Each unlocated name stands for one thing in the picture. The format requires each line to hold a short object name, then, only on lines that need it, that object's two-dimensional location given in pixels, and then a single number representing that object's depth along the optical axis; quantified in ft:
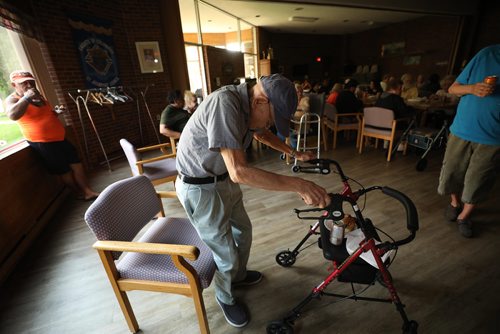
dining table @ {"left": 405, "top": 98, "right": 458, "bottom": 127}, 11.53
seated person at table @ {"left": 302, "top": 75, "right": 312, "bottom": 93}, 22.10
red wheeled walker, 3.41
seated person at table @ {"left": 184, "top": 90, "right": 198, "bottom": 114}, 11.58
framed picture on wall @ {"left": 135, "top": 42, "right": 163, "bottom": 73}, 14.38
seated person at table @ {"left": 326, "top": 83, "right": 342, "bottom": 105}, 14.58
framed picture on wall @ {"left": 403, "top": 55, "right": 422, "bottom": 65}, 28.77
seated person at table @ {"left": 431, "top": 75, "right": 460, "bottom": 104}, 12.47
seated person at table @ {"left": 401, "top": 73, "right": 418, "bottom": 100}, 15.46
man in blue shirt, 5.40
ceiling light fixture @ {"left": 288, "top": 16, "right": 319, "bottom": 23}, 23.35
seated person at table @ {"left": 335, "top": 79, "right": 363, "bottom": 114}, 13.42
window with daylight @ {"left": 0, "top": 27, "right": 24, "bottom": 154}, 8.27
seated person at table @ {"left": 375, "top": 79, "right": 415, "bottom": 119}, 11.23
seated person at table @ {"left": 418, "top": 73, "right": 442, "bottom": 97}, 16.14
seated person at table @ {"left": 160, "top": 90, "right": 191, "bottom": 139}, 9.75
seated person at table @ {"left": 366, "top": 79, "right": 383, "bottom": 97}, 19.86
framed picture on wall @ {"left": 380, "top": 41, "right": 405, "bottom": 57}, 30.16
